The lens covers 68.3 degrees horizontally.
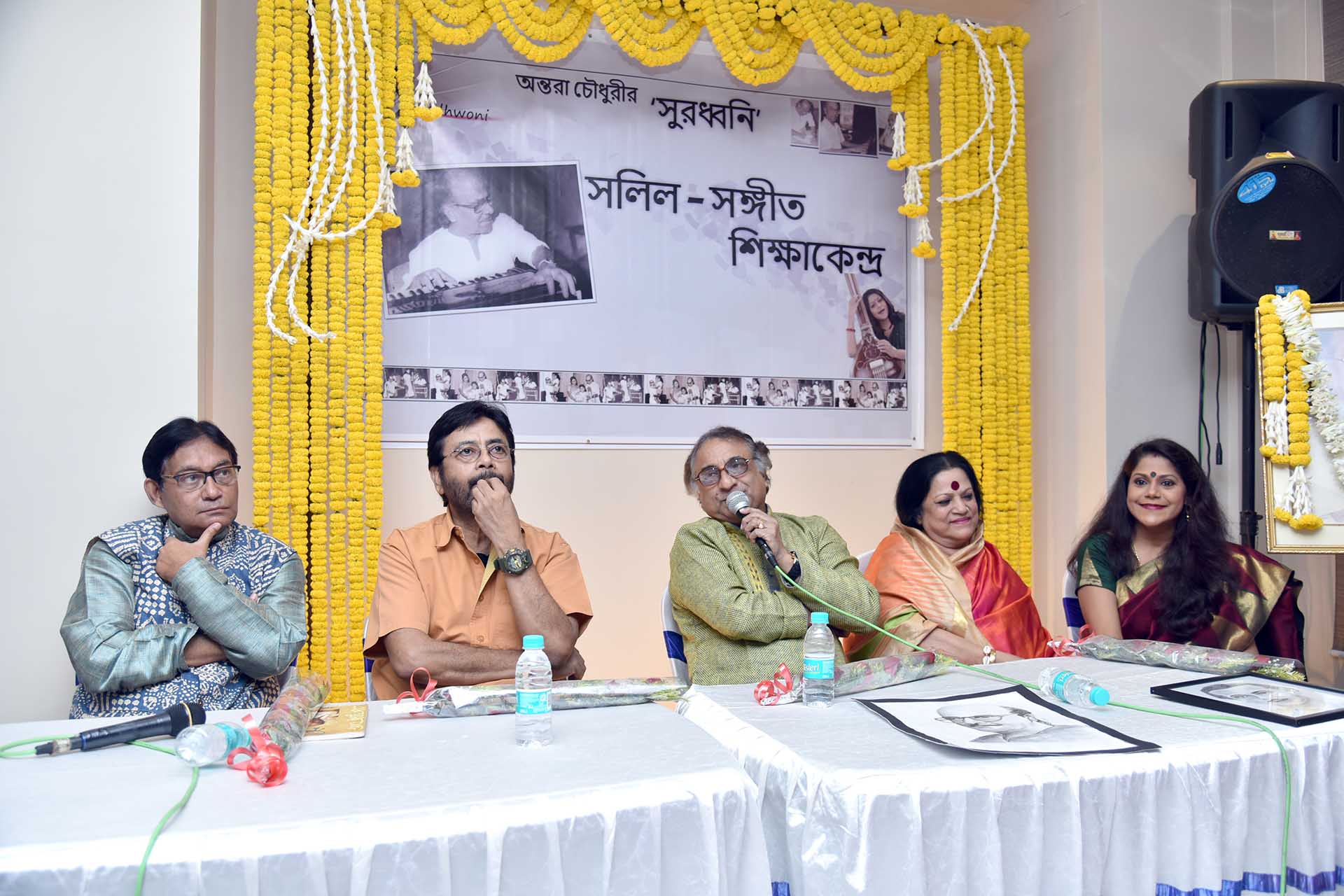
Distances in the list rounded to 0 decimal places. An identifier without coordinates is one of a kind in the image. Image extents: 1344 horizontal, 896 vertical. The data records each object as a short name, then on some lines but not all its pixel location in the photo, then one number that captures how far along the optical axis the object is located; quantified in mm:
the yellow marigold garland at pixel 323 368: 3242
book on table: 1688
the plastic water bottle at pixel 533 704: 1650
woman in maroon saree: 2836
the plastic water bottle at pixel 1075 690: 1894
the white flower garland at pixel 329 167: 3236
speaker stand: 3891
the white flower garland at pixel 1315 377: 2721
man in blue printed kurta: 2197
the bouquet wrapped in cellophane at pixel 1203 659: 2229
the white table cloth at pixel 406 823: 1220
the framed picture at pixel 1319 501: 2652
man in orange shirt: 2459
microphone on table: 1601
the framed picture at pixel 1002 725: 1606
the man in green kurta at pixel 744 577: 2557
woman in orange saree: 2846
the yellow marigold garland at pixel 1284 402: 2699
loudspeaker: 3477
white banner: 3746
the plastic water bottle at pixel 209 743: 1462
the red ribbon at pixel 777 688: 1938
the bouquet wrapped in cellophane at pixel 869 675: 1956
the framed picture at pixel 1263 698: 1812
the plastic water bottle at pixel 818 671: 1900
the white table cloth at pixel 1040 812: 1451
